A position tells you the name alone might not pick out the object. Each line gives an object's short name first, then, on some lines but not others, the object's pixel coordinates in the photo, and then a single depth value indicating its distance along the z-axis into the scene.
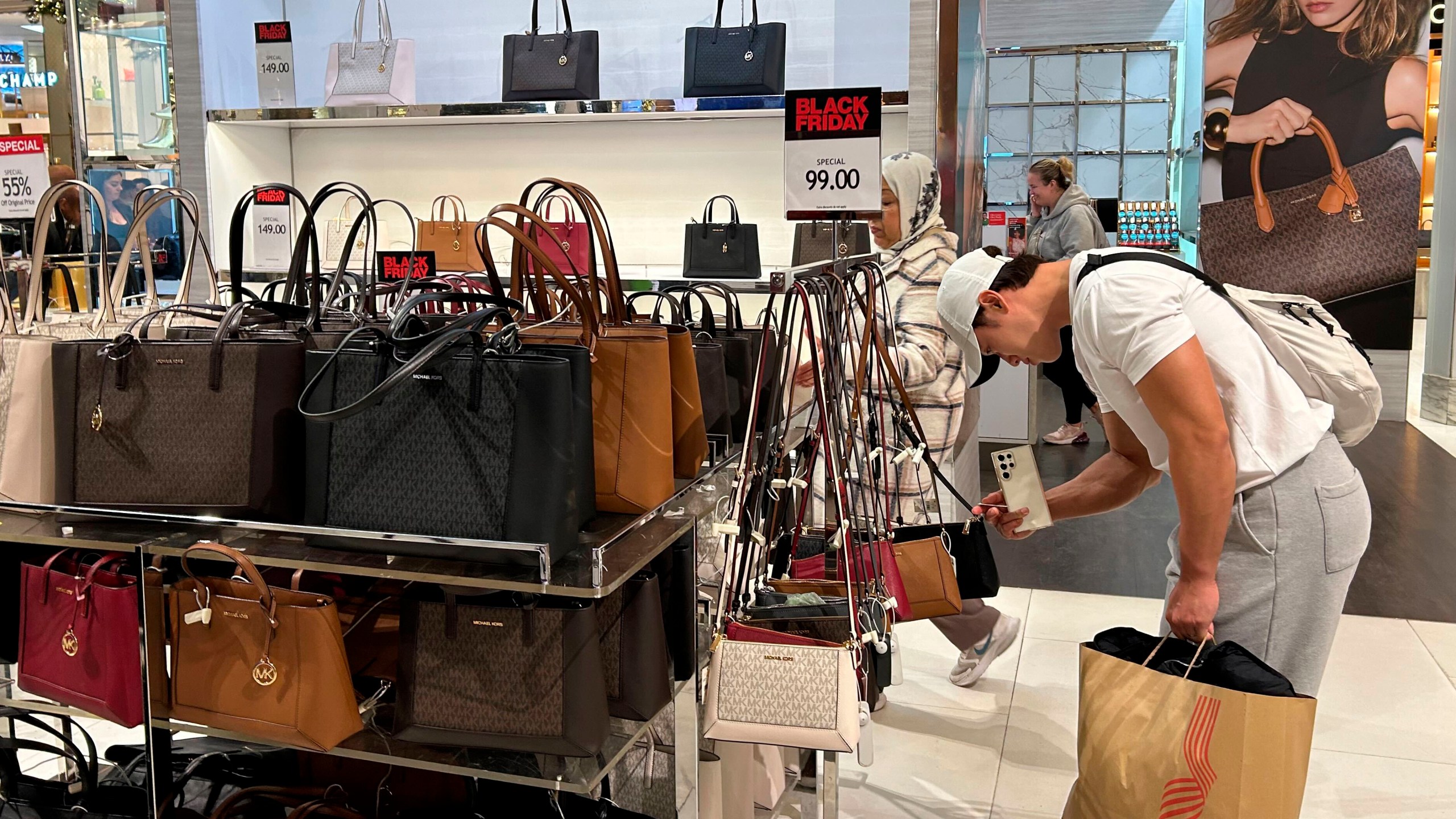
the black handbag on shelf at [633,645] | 1.62
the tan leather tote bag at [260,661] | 1.61
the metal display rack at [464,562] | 1.45
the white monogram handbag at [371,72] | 4.55
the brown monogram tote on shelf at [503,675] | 1.51
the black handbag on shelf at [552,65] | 4.34
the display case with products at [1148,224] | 12.74
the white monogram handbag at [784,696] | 1.71
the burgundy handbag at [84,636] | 1.76
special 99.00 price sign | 2.48
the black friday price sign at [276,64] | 4.64
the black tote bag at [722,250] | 4.30
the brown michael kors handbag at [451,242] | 4.53
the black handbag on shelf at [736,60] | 4.13
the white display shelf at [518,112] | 4.16
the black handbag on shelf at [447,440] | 1.44
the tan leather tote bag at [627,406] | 1.62
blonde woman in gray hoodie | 7.13
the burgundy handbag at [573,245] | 4.05
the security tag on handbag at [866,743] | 1.84
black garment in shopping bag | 1.84
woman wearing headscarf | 3.12
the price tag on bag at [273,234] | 3.80
